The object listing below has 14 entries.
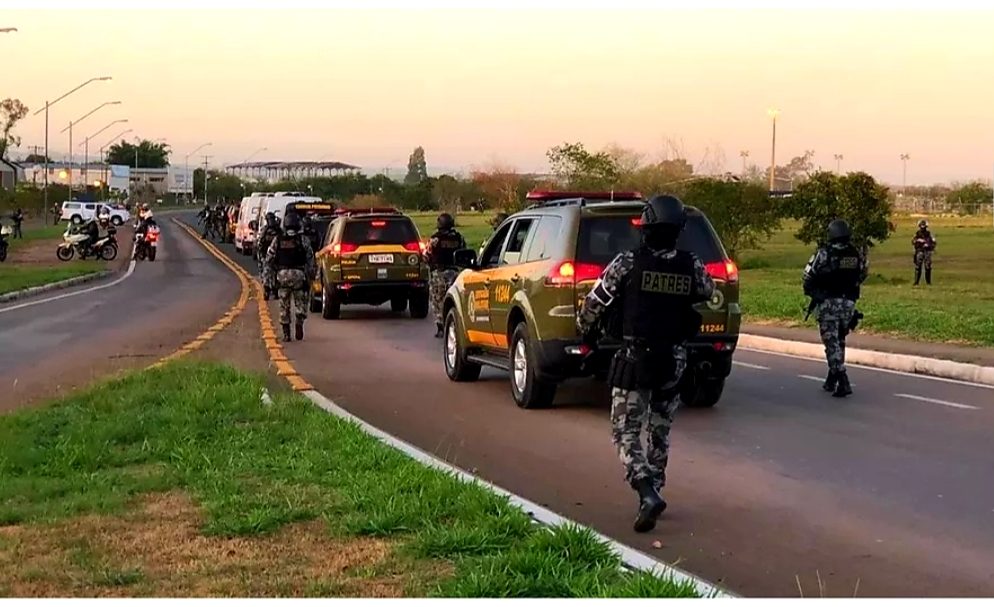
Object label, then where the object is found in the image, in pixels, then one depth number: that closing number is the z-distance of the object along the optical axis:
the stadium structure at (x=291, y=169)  163.94
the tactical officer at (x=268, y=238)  17.70
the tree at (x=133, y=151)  192.02
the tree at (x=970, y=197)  104.50
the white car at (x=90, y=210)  72.69
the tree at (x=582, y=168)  44.38
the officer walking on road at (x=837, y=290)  12.37
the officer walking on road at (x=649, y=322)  6.82
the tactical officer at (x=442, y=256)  18.56
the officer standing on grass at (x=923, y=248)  29.06
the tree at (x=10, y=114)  107.12
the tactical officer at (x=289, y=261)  17.31
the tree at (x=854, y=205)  30.67
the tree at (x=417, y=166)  140.64
